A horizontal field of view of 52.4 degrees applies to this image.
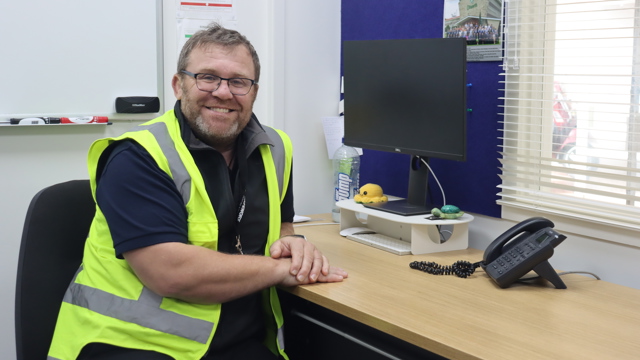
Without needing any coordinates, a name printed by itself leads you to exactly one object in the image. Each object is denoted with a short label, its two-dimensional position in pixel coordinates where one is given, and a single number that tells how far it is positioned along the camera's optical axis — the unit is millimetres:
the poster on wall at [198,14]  2543
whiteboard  2197
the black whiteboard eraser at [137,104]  2391
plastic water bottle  2576
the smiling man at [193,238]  1565
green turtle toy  2037
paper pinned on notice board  2812
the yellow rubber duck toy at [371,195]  2264
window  1808
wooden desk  1306
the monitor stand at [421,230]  2020
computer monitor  2012
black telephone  1664
